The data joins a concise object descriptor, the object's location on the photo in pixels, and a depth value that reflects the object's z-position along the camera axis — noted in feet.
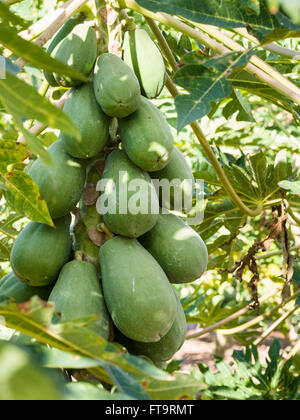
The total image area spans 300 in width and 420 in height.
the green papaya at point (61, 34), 4.33
